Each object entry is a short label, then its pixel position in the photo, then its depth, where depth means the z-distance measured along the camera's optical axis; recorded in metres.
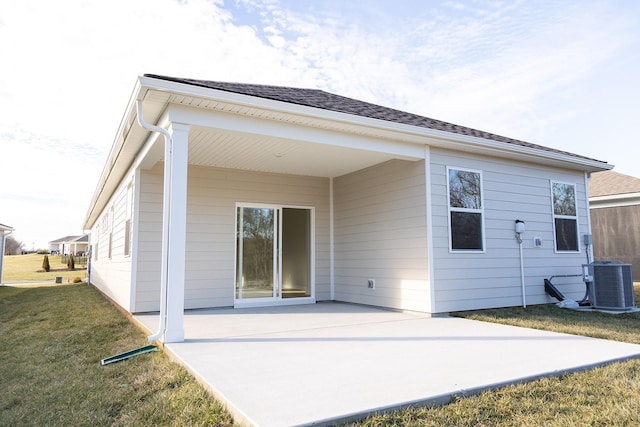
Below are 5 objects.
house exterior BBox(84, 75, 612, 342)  5.26
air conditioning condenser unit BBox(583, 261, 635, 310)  6.71
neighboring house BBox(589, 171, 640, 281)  12.43
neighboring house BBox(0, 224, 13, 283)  17.87
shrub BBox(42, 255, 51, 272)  27.77
